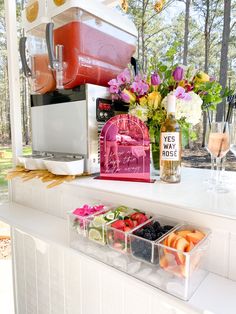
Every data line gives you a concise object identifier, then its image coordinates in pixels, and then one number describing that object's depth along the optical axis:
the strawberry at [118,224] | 0.66
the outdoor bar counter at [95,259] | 0.58
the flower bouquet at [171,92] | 0.87
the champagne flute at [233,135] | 0.76
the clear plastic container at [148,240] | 0.60
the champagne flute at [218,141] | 0.77
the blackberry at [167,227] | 0.64
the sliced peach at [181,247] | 0.54
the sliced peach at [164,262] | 0.58
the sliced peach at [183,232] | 0.59
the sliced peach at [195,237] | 0.57
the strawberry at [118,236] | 0.65
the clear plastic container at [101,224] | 0.69
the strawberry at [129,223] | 0.67
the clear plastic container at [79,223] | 0.73
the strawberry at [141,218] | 0.68
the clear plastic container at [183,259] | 0.54
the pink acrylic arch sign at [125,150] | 0.88
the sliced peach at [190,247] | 0.55
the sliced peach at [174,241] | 0.57
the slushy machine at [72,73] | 0.95
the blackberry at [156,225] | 0.65
